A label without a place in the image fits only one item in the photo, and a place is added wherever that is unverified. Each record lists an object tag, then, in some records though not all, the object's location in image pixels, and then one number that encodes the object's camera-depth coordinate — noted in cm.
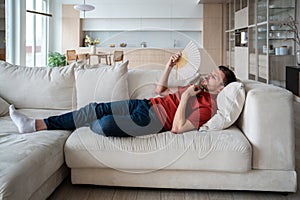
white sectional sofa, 216
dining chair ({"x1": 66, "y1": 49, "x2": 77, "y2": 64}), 763
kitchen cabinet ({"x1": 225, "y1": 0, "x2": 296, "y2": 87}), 631
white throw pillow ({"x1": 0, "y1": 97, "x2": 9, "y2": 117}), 290
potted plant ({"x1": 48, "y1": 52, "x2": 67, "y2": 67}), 920
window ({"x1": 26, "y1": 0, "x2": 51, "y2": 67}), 844
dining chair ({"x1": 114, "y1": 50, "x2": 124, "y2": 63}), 793
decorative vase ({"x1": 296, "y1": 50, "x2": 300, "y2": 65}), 596
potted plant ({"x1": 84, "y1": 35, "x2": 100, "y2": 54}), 791
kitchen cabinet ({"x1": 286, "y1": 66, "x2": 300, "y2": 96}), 577
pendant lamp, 809
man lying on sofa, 228
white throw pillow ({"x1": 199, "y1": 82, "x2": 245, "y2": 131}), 232
